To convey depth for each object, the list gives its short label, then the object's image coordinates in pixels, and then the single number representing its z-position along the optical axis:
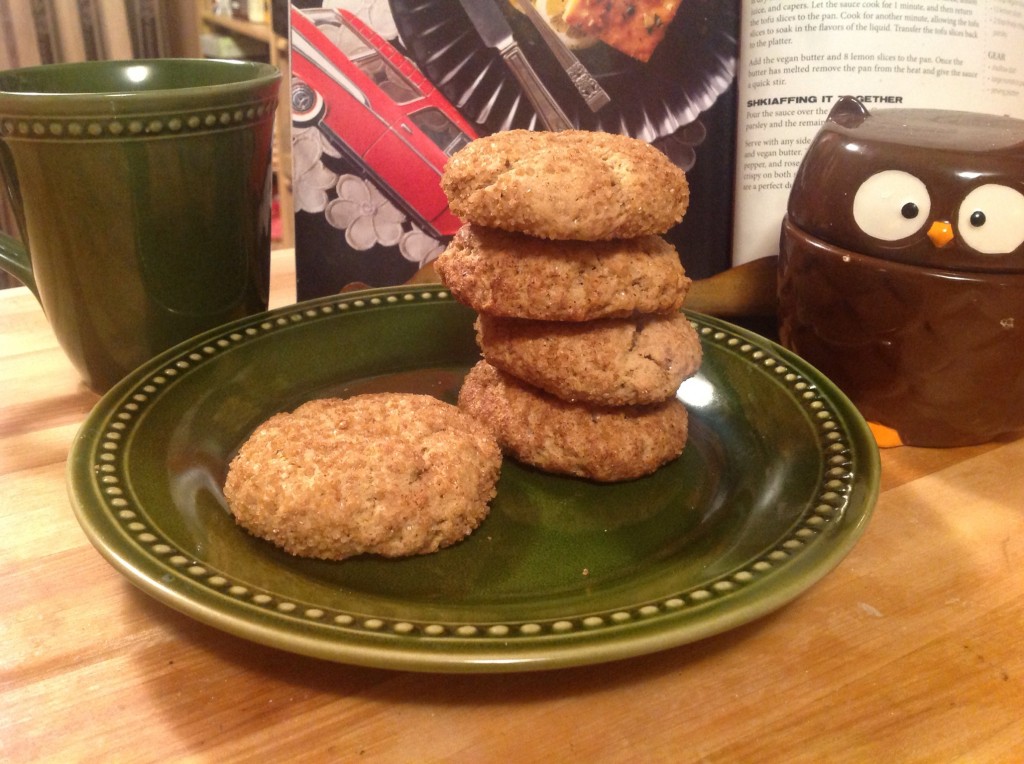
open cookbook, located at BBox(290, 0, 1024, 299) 0.34
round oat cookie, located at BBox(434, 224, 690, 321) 0.26
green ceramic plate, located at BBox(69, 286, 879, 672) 0.21
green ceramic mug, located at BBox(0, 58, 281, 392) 0.29
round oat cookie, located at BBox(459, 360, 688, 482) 0.28
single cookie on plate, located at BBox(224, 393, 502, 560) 0.25
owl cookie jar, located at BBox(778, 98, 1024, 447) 0.27
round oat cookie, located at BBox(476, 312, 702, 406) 0.27
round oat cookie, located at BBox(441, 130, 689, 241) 0.25
